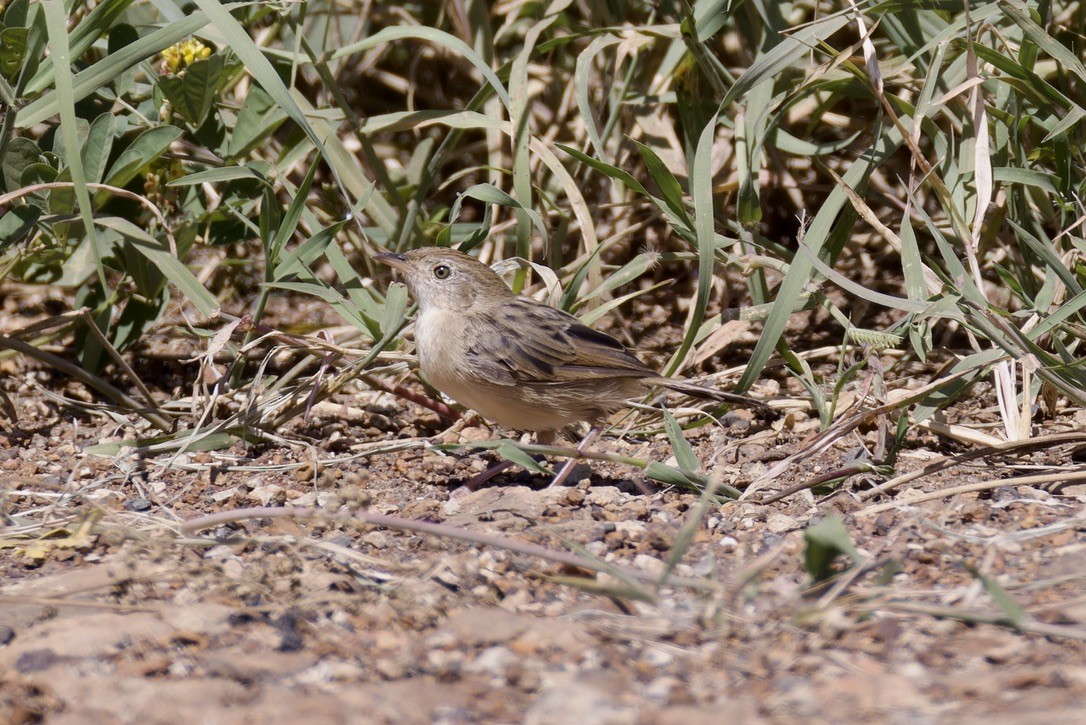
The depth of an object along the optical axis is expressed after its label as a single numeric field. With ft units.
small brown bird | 31.65
